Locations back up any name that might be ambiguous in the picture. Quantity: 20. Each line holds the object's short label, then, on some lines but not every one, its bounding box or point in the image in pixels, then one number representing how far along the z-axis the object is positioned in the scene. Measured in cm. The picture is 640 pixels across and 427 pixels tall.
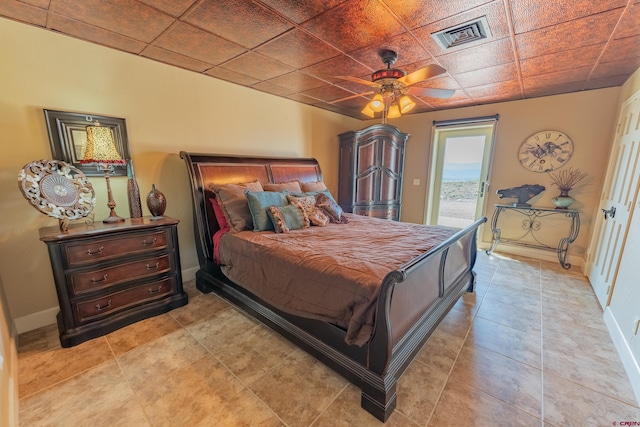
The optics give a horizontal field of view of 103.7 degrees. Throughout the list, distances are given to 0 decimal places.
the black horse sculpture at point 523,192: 375
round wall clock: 361
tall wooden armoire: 441
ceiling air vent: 191
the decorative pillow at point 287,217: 245
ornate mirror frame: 209
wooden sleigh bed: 137
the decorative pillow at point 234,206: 254
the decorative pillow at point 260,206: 249
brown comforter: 143
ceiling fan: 207
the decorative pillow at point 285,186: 308
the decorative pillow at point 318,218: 275
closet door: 233
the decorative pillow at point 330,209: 297
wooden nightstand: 188
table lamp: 204
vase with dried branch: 353
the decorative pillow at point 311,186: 344
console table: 353
